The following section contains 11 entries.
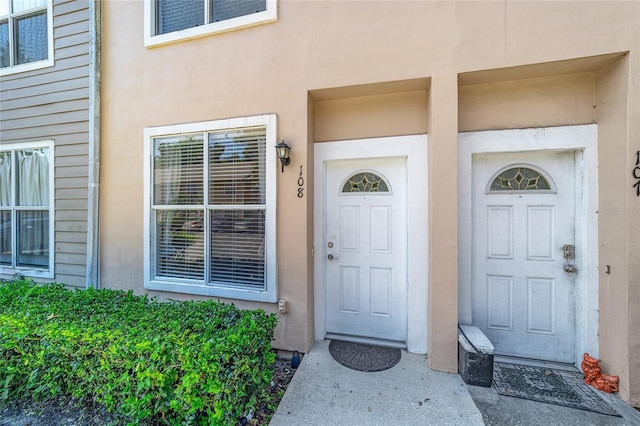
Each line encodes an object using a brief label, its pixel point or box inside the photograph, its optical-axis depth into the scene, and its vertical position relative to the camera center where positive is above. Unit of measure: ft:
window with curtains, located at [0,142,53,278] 13.15 +0.07
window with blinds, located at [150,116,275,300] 10.19 +0.12
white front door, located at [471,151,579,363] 8.93 -1.34
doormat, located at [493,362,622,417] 7.23 -5.06
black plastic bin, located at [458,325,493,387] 7.78 -4.33
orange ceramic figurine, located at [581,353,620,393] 7.57 -4.72
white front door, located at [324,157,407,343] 10.08 -1.36
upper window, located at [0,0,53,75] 13.12 +8.79
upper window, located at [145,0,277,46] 9.97 +7.74
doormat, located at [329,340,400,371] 8.91 -4.98
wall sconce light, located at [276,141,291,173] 9.16 +2.05
